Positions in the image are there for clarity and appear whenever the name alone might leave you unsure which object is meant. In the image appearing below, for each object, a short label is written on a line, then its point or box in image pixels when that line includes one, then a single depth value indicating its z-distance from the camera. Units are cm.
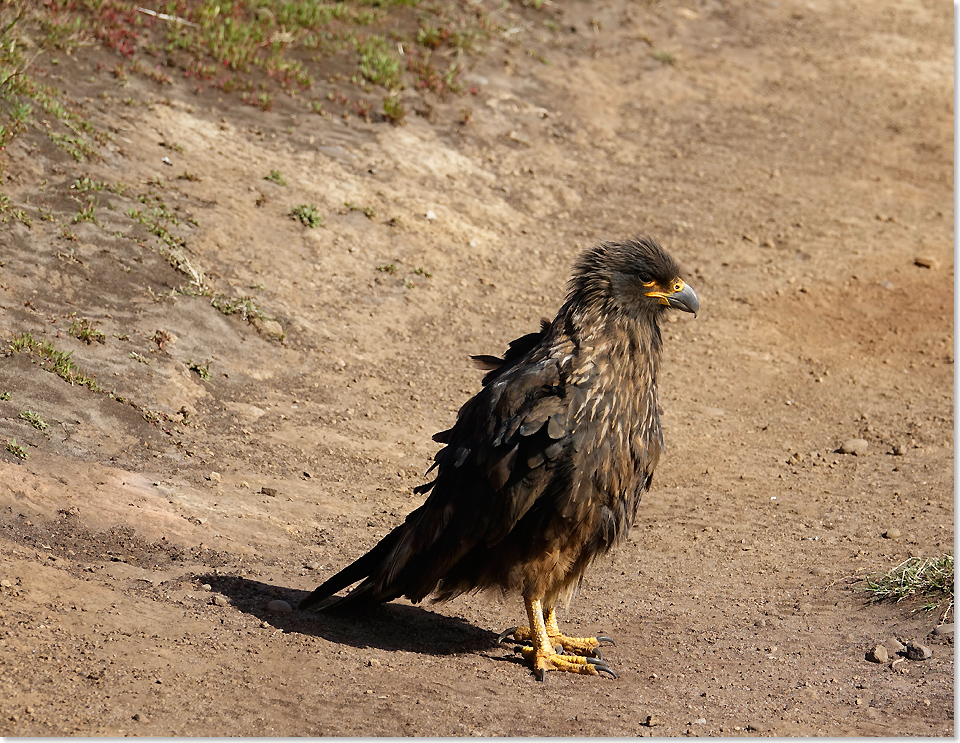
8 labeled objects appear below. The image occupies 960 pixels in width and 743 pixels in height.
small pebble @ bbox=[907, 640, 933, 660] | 1032
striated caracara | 986
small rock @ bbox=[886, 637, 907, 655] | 1059
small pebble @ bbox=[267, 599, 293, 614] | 1070
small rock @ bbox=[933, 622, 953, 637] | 1059
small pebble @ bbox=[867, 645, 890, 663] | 1043
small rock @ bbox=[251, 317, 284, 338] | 1772
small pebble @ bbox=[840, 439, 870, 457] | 1722
